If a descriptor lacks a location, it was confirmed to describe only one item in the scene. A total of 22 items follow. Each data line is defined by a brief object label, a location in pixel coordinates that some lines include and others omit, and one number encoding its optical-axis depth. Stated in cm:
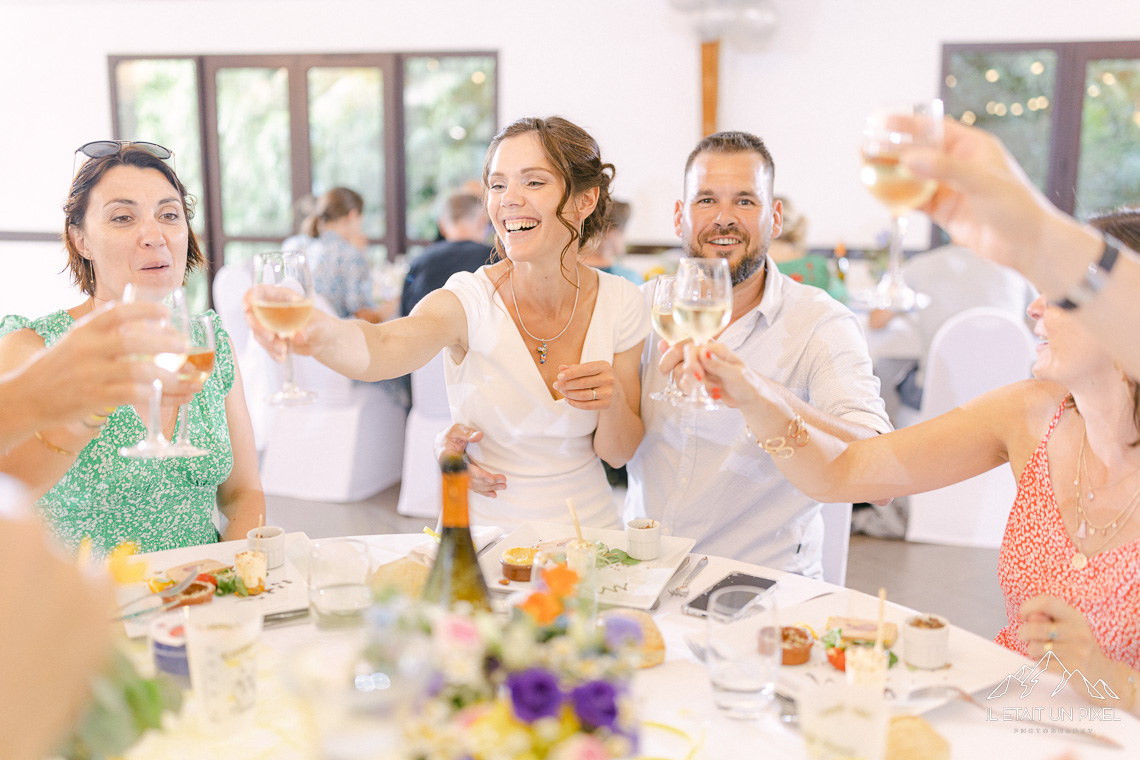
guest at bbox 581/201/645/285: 466
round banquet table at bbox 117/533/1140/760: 110
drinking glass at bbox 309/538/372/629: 121
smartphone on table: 147
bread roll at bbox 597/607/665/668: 129
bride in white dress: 218
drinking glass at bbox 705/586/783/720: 114
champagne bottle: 121
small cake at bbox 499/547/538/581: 157
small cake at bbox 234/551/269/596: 150
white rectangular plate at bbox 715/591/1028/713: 121
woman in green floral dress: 195
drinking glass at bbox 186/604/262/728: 108
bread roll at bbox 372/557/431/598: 137
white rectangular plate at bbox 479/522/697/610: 150
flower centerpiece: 73
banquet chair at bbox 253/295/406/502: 470
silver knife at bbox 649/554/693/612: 152
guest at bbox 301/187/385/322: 544
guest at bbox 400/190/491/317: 439
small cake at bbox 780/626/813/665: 128
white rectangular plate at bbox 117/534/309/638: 139
